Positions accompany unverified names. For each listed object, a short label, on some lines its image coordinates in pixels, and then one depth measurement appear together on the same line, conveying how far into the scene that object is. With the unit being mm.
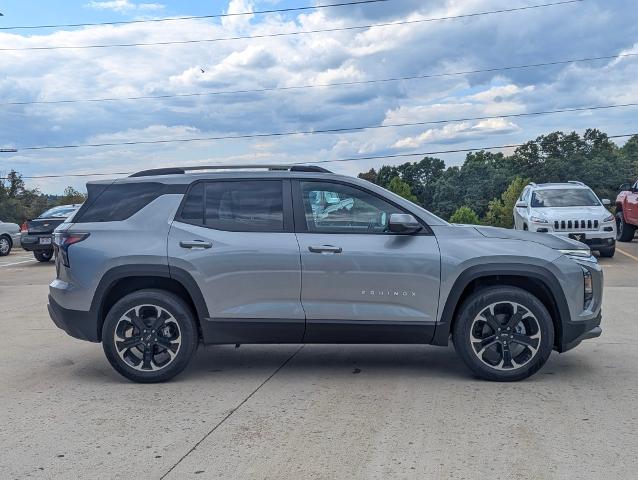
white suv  15015
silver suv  5598
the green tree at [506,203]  62200
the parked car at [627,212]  18500
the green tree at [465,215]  46419
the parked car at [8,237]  22550
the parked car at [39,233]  18234
